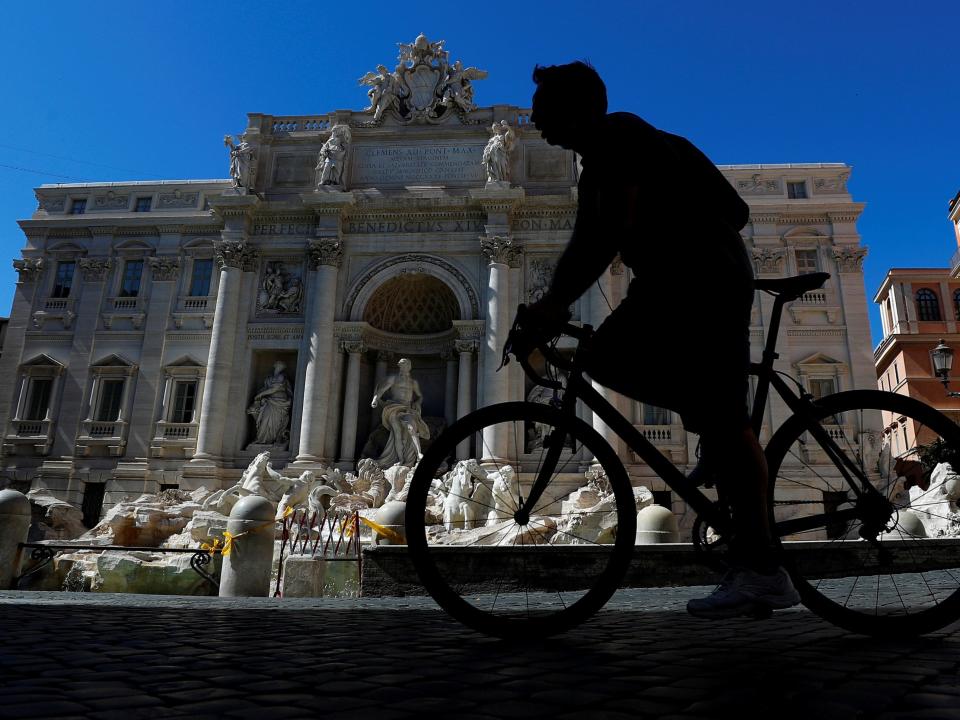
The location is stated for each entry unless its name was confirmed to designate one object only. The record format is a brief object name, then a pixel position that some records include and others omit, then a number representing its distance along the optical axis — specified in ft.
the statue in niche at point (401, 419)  70.64
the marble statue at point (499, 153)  78.23
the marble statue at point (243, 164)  81.97
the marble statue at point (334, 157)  80.23
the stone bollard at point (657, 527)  34.09
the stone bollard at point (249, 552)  29.55
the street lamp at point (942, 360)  41.09
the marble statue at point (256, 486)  61.82
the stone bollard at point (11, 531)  31.83
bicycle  9.12
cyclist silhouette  8.92
